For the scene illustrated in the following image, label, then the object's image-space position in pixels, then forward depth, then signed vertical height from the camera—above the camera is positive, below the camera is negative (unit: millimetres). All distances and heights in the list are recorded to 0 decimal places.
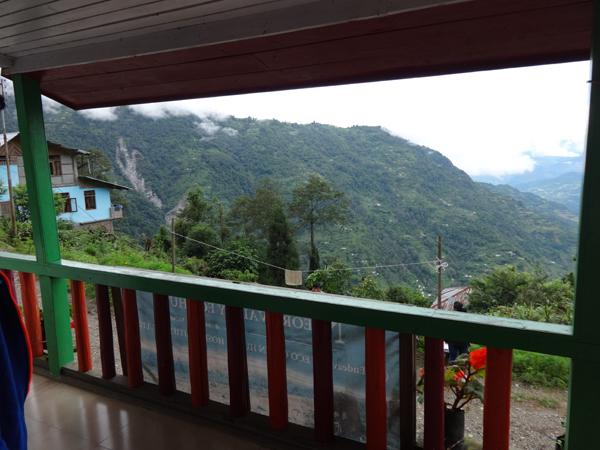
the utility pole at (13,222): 13127 -1297
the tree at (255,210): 22531 -1963
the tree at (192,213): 22594 -1938
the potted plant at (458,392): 1471 -842
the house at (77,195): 8719 -397
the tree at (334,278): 17342 -4765
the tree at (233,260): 20031 -4362
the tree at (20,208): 13184 -876
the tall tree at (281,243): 20450 -3572
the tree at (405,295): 13049 -4510
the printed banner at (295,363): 1477 -794
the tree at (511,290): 12805 -4278
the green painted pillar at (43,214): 2012 -157
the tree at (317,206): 19047 -1506
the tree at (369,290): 13279 -4032
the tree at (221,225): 22578 -2720
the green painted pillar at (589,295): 964 -336
